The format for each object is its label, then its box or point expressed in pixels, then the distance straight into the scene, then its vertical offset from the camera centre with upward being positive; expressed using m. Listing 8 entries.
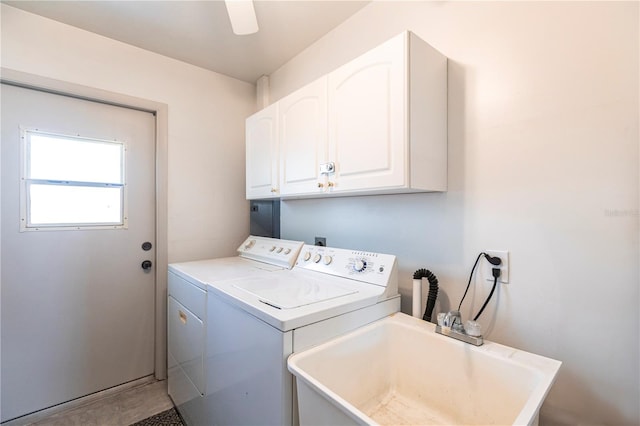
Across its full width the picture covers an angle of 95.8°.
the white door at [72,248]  1.73 -0.25
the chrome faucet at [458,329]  1.02 -0.43
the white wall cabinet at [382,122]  1.16 +0.40
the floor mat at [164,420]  1.75 -1.28
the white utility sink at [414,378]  0.85 -0.56
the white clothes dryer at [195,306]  1.48 -0.54
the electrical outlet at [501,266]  1.14 -0.22
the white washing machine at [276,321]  0.96 -0.41
